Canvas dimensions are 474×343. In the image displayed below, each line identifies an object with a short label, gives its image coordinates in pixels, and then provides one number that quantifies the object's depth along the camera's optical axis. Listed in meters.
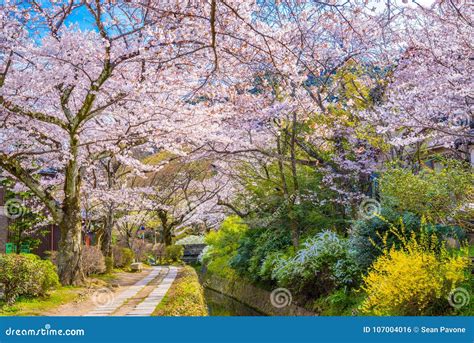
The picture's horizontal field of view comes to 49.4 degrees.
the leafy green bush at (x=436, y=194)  8.49
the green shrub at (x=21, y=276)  9.88
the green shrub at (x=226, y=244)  18.19
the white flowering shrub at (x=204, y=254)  23.44
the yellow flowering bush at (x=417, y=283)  6.62
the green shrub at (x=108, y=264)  18.47
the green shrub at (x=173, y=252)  29.83
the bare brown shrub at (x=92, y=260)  16.22
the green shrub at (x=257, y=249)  13.66
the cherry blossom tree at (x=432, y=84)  9.23
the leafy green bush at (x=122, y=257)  22.09
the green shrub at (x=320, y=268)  9.50
